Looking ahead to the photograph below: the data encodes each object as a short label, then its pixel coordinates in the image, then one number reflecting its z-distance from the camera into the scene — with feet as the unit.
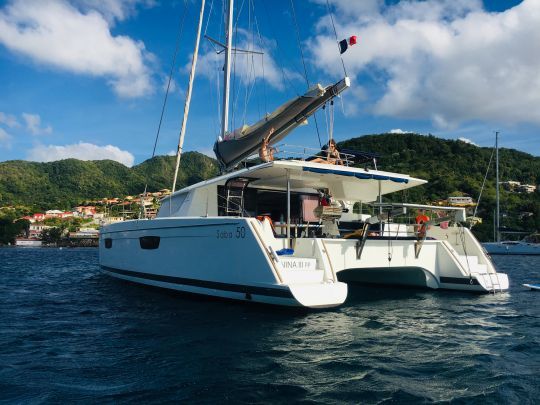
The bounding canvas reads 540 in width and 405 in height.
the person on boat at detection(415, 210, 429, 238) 32.83
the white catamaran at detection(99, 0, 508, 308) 25.84
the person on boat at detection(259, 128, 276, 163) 31.35
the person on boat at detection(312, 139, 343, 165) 33.88
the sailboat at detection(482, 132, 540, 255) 140.87
